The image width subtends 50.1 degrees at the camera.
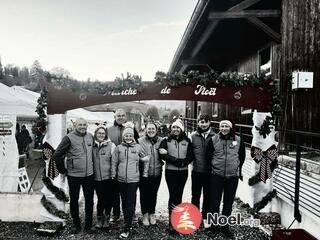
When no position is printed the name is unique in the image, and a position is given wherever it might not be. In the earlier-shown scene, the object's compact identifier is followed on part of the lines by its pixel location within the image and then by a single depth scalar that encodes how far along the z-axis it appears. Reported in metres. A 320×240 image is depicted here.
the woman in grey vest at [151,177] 5.18
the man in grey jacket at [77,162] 4.93
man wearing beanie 4.88
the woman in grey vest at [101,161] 5.04
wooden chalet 6.22
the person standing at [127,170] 4.94
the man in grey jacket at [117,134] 5.44
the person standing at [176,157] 5.05
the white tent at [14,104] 8.19
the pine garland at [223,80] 5.33
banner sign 5.38
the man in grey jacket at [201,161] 5.20
